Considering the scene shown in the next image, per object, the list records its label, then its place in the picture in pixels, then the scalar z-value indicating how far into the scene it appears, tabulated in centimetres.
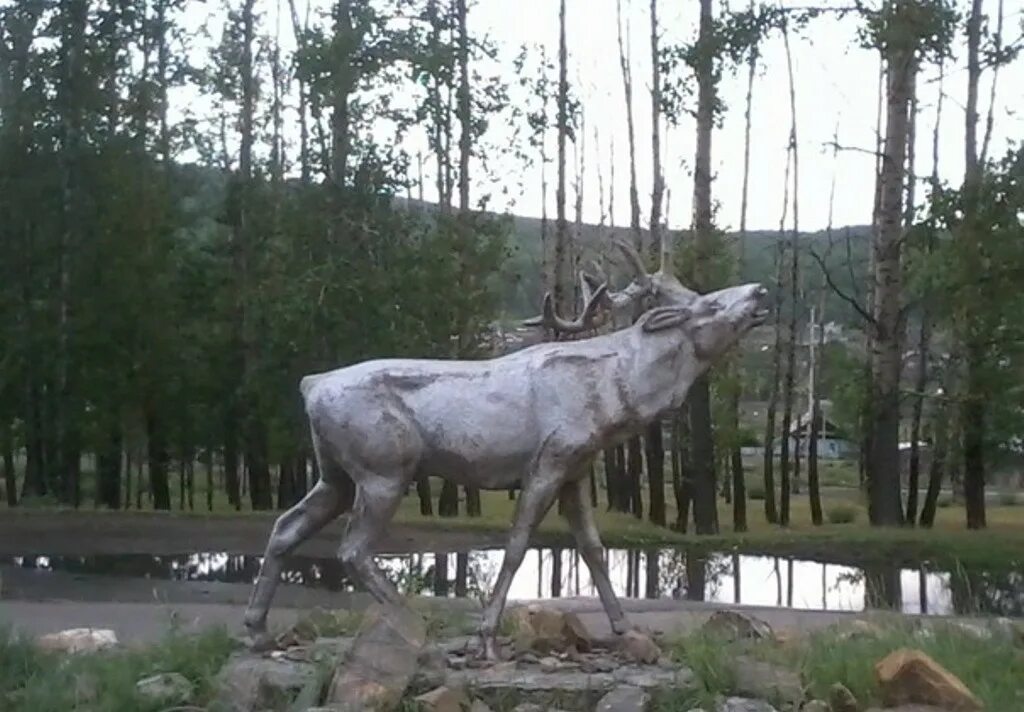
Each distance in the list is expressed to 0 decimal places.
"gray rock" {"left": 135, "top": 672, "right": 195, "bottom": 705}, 668
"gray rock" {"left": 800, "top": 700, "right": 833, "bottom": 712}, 643
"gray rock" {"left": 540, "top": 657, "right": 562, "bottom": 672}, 689
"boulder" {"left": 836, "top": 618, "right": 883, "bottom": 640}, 768
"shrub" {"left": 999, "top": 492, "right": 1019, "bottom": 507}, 3326
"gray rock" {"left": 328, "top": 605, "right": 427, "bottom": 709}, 641
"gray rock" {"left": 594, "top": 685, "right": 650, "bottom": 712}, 635
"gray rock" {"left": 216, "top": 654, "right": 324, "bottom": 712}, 661
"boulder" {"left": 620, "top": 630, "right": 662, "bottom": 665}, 717
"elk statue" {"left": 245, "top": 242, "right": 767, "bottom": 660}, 707
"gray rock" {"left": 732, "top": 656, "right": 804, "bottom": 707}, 654
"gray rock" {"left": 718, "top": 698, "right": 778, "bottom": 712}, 640
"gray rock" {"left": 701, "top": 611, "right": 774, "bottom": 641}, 764
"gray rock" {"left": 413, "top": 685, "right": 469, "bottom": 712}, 631
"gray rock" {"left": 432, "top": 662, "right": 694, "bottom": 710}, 652
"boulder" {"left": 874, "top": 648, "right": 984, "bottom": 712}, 644
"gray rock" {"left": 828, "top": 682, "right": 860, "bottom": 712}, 652
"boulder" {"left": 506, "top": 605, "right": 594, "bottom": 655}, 725
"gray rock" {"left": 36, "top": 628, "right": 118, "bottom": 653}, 798
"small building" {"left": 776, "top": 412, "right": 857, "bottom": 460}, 3643
